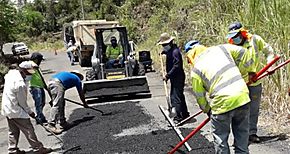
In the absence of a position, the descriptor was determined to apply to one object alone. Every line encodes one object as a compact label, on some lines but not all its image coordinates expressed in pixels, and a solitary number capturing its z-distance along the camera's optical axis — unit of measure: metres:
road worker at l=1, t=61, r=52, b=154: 6.79
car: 40.28
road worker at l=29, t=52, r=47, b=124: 9.01
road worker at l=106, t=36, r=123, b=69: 12.73
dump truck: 24.08
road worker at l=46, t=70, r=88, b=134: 8.58
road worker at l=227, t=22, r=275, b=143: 5.98
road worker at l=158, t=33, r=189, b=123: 8.15
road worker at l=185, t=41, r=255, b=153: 4.50
